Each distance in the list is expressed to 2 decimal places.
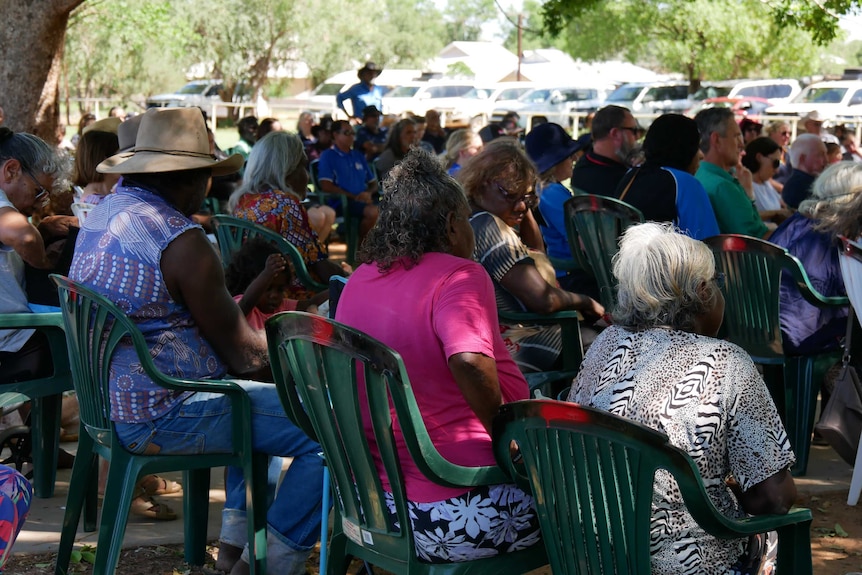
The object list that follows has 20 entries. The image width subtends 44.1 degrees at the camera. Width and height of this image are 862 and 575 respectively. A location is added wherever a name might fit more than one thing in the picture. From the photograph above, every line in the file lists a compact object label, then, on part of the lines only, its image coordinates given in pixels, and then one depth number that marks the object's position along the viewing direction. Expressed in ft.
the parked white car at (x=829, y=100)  88.99
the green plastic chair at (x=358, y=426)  8.21
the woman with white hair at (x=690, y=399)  8.28
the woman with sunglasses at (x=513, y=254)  13.66
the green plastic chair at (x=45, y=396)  13.30
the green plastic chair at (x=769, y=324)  15.11
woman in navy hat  19.67
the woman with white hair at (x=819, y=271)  15.60
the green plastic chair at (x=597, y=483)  7.10
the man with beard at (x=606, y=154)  21.53
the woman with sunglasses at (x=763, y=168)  27.27
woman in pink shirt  8.76
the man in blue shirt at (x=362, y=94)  47.29
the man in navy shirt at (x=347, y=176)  33.50
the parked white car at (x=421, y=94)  116.67
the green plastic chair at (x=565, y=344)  13.92
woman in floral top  17.88
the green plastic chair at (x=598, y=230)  16.60
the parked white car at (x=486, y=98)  109.29
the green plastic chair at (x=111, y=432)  10.52
